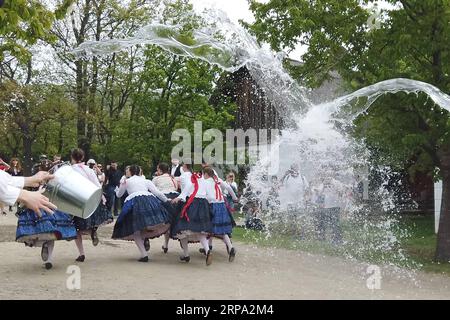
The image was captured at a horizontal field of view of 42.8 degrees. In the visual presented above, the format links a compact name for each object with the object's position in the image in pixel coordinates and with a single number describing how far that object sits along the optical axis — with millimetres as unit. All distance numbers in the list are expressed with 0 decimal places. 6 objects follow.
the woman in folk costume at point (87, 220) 9188
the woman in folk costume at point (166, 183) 11672
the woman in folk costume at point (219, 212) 10321
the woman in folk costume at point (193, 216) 9906
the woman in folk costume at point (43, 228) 8828
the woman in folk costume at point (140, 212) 10031
